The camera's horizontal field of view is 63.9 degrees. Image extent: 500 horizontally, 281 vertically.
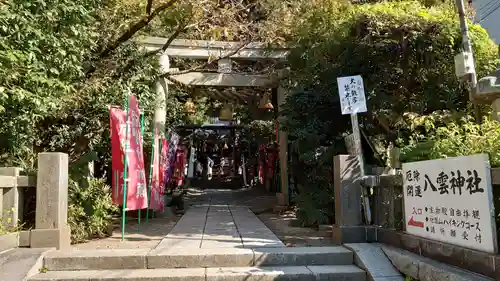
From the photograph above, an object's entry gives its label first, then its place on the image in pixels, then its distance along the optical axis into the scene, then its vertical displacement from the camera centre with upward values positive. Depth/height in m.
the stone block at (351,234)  6.28 -0.96
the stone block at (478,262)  3.88 -0.94
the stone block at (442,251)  4.40 -0.95
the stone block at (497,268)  3.77 -0.94
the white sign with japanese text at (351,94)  6.86 +1.36
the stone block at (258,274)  5.12 -1.27
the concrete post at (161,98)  10.56 +2.16
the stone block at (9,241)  5.46 -0.80
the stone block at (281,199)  12.18 -0.74
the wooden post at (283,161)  12.11 +0.45
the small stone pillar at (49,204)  5.88 -0.32
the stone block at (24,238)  5.87 -0.80
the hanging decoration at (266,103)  13.28 +2.44
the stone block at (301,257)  5.63 -1.16
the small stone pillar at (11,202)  5.85 -0.26
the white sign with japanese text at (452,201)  3.98 -0.36
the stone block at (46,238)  5.86 -0.81
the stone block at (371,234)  6.31 -0.97
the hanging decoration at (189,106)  13.98 +2.52
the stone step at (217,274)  5.08 -1.25
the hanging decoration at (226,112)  15.04 +2.43
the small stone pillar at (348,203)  6.32 -0.48
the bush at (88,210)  6.77 -0.51
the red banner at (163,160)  10.42 +0.51
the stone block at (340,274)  5.28 -1.33
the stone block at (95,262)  5.47 -1.10
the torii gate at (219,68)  10.81 +3.11
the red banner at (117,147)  6.84 +0.58
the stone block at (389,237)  5.73 -0.97
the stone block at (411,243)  5.21 -0.96
